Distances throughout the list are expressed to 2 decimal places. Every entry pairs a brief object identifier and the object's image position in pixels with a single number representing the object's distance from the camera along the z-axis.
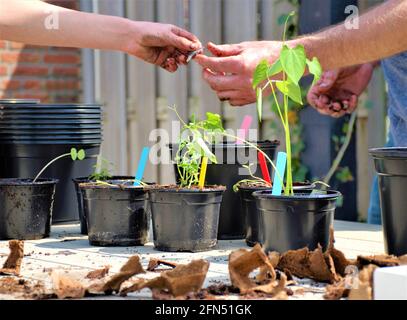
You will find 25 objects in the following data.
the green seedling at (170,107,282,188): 1.60
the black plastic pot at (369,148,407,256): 1.46
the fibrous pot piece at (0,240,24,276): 1.43
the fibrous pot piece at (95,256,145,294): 1.29
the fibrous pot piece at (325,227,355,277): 1.35
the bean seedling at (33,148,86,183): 1.83
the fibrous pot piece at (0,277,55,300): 1.28
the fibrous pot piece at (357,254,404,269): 1.30
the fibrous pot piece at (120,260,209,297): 1.25
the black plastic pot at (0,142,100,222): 1.91
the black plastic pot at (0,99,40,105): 1.93
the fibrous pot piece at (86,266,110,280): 1.38
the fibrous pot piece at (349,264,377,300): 1.21
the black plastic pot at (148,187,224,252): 1.60
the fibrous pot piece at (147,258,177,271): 1.42
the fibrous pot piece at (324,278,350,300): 1.25
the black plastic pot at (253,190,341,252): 1.47
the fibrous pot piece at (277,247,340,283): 1.35
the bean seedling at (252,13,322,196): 1.42
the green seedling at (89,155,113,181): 1.78
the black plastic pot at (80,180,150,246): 1.67
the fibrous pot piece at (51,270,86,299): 1.27
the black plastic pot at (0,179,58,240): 1.71
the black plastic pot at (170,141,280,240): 1.73
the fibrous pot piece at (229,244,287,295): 1.30
